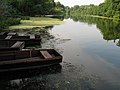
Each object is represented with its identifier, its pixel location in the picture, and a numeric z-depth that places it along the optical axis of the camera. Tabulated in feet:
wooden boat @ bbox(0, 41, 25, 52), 31.29
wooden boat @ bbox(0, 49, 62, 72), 24.59
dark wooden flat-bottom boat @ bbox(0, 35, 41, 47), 40.05
